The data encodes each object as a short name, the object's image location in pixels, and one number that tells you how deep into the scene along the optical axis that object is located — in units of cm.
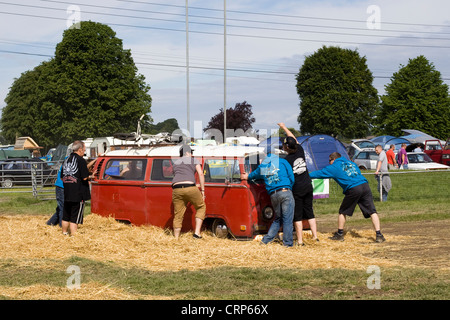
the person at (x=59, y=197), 1366
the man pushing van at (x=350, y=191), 1207
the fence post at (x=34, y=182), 2422
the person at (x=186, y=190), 1166
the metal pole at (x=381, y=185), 2011
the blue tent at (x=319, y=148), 2848
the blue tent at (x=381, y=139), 5080
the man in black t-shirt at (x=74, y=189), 1238
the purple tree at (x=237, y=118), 6347
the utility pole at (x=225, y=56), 4741
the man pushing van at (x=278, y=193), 1095
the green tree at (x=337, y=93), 7538
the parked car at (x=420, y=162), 3544
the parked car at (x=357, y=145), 4569
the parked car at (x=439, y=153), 3953
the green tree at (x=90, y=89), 5772
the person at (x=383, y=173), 2020
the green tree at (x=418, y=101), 7050
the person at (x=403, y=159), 3412
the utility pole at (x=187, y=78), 4544
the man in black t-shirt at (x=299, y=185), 1144
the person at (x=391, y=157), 3175
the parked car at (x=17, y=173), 3217
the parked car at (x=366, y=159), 3831
